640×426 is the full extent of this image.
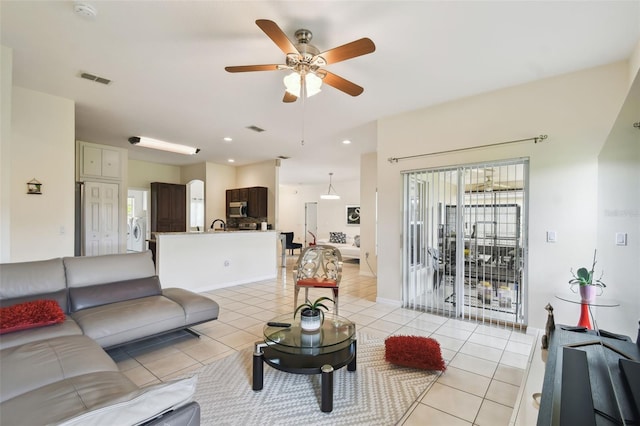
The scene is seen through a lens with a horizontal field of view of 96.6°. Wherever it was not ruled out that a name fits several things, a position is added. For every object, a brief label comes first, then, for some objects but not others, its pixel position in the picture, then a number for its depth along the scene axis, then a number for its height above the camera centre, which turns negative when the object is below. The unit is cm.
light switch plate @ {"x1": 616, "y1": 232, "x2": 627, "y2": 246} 140 -13
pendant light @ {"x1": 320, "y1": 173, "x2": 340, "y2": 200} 935 +62
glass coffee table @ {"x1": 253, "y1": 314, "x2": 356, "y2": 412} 187 -104
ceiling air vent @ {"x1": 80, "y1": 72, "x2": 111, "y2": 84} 309 +143
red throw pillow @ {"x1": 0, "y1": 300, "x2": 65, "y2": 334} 197 -79
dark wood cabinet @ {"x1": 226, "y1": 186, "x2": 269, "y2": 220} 741 +27
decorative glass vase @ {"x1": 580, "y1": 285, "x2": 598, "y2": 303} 238 -68
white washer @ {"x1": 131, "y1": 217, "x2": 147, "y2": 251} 788 -73
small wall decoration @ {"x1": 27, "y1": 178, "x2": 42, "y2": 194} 338 +24
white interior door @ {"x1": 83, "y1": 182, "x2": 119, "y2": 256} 527 -20
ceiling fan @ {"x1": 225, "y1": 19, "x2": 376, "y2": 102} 201 +117
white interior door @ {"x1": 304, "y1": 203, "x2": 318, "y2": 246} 1138 -45
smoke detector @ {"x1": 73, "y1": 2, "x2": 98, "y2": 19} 206 +146
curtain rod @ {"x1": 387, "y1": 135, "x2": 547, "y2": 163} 309 +79
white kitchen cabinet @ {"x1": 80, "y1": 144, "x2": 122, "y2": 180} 538 +88
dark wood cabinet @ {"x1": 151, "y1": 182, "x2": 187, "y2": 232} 736 +3
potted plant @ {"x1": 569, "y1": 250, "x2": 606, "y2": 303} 239 -61
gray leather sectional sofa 92 -87
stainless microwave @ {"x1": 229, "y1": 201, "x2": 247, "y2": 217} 770 +0
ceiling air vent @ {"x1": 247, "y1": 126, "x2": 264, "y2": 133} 484 +139
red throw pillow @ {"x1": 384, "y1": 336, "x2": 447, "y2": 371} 239 -124
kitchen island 454 -90
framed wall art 1010 -17
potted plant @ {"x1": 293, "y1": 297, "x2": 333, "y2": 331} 226 -87
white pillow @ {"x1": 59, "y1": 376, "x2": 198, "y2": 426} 77 -59
